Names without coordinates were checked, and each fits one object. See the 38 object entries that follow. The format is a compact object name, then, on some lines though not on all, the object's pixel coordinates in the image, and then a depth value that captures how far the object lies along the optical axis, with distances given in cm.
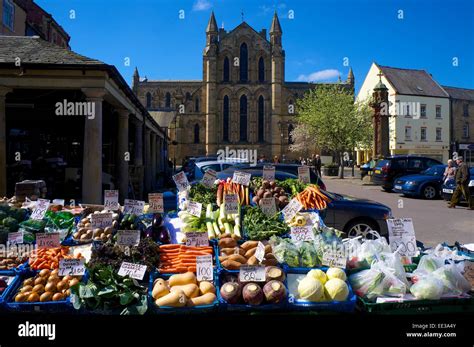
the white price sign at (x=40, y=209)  638
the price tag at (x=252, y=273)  413
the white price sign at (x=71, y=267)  432
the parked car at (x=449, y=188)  1647
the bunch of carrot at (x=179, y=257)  456
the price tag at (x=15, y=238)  528
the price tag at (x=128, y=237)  485
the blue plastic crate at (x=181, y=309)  384
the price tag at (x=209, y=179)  711
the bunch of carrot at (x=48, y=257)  468
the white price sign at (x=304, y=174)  788
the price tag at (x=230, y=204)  600
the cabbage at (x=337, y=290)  402
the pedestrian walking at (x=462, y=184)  1449
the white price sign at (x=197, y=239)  494
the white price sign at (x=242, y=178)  711
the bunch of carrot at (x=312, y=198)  710
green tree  3584
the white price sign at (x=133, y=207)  618
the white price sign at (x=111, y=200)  634
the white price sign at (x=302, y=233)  509
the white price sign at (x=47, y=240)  489
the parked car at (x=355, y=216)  848
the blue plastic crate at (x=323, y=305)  394
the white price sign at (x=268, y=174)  745
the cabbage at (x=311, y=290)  399
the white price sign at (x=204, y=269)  427
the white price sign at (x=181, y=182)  711
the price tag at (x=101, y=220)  569
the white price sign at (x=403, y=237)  506
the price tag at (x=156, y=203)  608
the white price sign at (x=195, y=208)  599
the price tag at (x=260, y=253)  454
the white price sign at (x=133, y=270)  423
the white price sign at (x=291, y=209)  603
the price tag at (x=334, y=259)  455
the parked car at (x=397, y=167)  2247
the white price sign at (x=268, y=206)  624
